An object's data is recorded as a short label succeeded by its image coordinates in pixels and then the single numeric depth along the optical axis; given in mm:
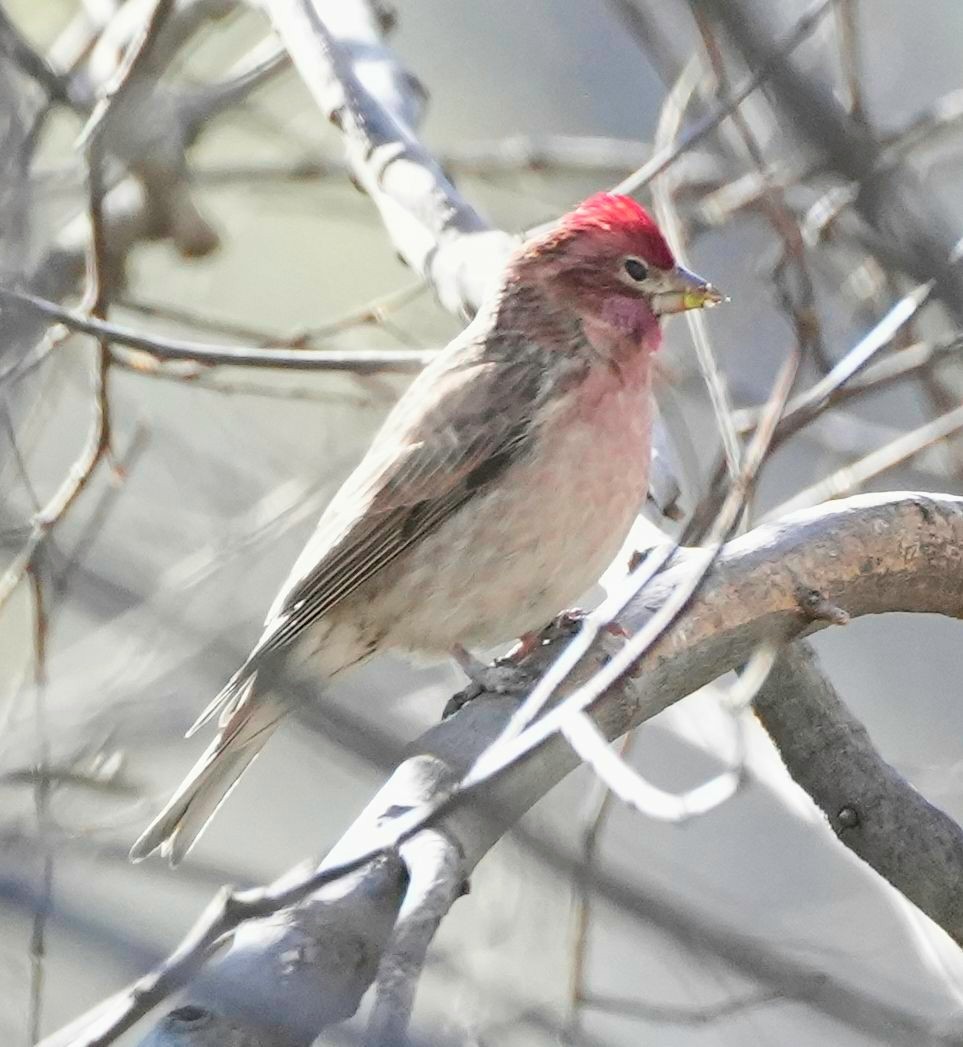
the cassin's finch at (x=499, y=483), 9289
